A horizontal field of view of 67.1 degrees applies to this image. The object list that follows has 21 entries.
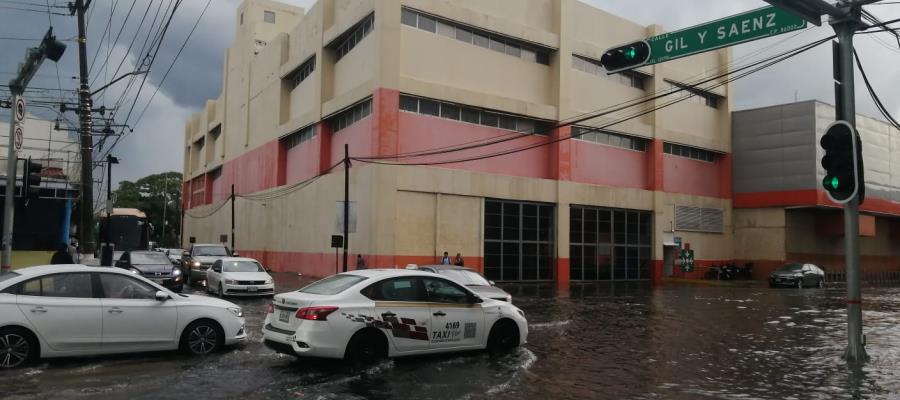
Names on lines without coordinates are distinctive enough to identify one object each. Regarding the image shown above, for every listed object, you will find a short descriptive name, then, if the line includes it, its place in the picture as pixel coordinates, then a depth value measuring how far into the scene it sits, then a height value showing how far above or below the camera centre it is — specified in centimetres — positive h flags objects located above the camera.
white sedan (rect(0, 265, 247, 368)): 905 -100
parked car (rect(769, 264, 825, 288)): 3606 -111
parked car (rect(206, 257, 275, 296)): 2131 -98
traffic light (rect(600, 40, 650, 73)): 1284 +376
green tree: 9725 +700
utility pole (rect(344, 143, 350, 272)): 2680 +237
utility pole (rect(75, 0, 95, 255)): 2061 +301
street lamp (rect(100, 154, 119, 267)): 2062 +69
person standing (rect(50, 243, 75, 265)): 1709 -27
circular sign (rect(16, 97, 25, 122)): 1631 +326
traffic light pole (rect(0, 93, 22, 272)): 1583 +92
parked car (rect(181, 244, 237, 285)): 2797 -50
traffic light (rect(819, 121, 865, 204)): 1064 +148
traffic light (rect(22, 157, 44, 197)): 1545 +152
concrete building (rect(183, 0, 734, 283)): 3177 +589
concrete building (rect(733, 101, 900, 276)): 4381 +468
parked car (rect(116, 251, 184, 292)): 2183 -70
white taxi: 914 -99
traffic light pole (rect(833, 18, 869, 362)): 1088 +51
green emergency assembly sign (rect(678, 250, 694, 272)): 4275 -39
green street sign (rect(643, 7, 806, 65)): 1119 +384
